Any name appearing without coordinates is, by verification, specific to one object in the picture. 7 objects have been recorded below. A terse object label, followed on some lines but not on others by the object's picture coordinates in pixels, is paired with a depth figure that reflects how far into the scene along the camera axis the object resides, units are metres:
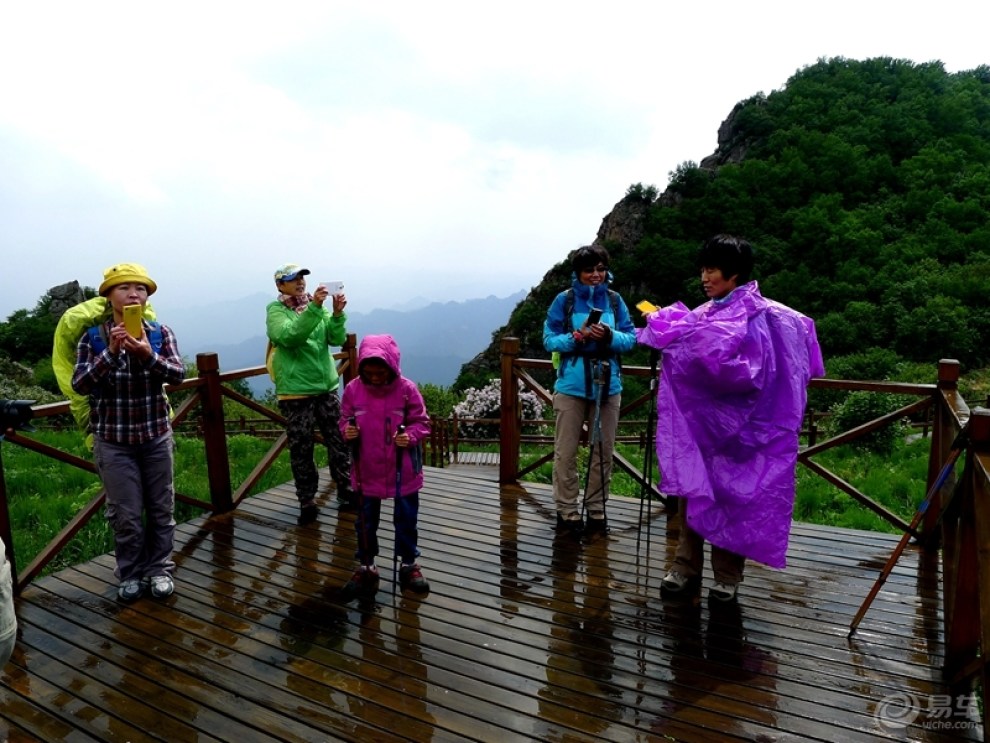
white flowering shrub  17.08
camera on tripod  2.92
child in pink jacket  3.45
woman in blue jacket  4.07
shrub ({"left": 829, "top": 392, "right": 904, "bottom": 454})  13.34
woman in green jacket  4.28
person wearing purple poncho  3.05
